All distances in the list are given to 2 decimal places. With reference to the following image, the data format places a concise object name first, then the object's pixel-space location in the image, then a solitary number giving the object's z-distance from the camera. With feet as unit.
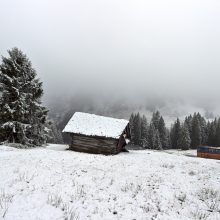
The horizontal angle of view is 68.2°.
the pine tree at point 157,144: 229.25
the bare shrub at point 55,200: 23.80
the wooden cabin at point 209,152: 111.55
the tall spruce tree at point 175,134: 257.96
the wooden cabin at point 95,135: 82.43
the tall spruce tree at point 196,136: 240.53
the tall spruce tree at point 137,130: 270.34
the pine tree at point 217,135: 230.68
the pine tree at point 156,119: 267.63
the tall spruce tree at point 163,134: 249.75
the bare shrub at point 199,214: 23.31
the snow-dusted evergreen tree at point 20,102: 66.13
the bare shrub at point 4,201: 20.62
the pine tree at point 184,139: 223.18
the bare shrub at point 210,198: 26.22
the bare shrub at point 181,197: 28.37
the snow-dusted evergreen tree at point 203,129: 254.27
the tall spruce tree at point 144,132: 248.26
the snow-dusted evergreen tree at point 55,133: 76.64
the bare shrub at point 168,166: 52.70
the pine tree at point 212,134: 236.96
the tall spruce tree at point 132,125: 277.03
